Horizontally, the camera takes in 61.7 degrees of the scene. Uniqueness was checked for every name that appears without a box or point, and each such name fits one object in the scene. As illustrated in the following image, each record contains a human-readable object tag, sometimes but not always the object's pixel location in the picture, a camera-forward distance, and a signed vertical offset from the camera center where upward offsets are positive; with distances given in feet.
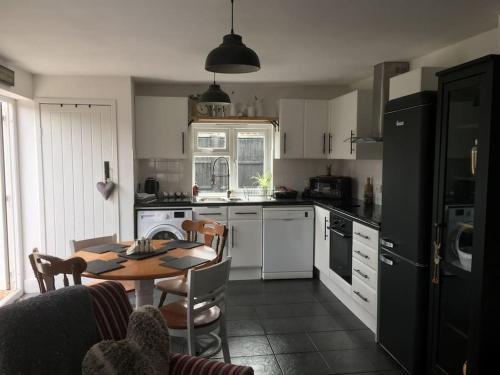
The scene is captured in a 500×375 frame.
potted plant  17.80 -0.72
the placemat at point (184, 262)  8.80 -2.14
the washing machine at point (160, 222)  15.37 -2.16
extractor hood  12.70 +2.33
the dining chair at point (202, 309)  7.75 -3.06
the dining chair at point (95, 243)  10.68 -2.11
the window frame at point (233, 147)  17.87 +0.73
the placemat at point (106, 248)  10.14 -2.11
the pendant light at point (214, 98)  12.37 +1.97
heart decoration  15.01 -0.88
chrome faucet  18.03 -0.35
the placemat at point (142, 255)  9.50 -2.12
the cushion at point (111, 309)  5.96 -2.16
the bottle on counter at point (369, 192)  15.26 -1.00
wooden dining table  8.28 -2.18
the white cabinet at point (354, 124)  14.20 +1.42
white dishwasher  15.99 -2.97
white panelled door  14.90 -0.32
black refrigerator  8.63 -1.31
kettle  16.88 -0.91
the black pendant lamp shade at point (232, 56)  6.94 +1.81
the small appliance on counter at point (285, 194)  16.89 -1.20
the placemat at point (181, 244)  10.57 -2.09
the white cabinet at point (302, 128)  16.81 +1.46
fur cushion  4.88 -2.29
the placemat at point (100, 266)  8.49 -2.16
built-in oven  12.83 -2.62
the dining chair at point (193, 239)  10.07 -2.16
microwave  16.38 -0.92
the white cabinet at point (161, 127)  16.17 +1.42
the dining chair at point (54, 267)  7.70 -1.93
